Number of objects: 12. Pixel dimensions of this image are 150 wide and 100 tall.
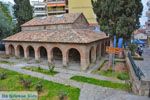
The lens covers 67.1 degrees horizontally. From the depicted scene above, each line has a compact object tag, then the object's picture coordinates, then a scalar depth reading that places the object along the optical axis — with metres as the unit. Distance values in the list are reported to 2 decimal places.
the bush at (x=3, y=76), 12.49
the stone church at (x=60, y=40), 14.78
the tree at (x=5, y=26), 21.42
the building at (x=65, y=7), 31.03
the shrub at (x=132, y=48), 17.86
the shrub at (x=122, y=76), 12.28
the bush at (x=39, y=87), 10.53
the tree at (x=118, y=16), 13.68
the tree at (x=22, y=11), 21.85
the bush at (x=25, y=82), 11.00
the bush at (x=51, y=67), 13.83
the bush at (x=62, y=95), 9.31
